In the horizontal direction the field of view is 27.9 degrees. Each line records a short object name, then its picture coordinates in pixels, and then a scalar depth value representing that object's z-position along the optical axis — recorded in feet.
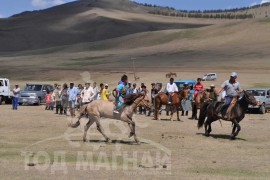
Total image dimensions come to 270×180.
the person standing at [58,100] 97.76
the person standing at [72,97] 87.63
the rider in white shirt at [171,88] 85.97
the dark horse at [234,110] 58.44
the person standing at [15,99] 111.34
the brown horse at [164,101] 84.28
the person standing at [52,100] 111.66
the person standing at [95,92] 85.02
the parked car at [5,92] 133.69
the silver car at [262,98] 105.40
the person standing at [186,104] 97.66
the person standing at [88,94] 75.99
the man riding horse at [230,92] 59.31
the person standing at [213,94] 81.41
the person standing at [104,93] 84.66
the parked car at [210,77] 201.38
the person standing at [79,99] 88.51
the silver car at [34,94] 130.21
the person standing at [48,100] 112.88
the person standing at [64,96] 93.30
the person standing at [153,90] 101.19
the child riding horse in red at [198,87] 88.89
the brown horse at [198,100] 84.99
